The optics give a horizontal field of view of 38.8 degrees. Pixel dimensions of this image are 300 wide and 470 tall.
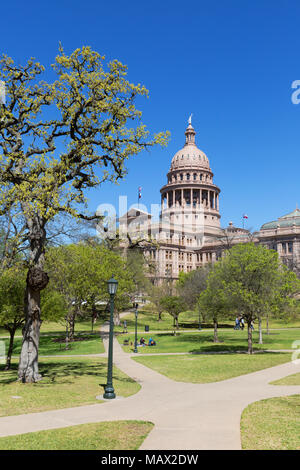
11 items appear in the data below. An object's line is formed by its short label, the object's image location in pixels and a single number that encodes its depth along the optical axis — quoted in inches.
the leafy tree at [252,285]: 1031.0
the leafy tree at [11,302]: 845.2
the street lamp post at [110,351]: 519.8
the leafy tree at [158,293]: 2358.5
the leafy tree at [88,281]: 1477.6
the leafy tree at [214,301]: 1197.0
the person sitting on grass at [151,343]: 1363.2
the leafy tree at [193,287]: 1991.9
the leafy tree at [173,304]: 1715.1
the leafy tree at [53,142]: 619.8
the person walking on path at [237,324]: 1898.4
